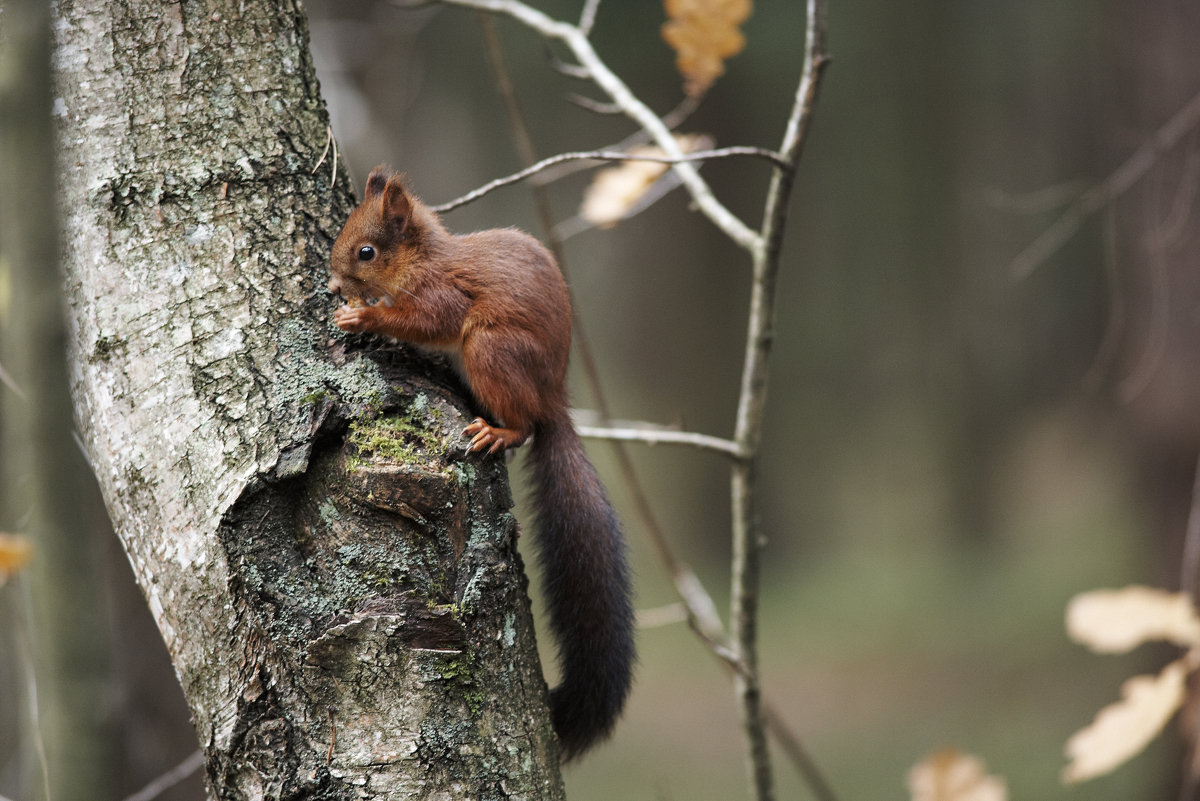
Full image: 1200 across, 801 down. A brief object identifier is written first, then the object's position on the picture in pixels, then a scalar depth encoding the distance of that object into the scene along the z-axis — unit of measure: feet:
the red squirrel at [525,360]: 20.27
